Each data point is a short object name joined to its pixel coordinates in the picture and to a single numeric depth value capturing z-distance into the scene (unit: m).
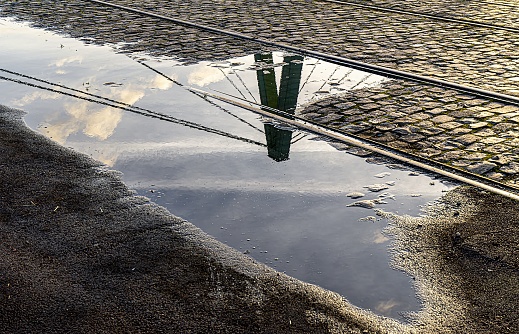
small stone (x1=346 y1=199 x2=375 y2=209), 5.44
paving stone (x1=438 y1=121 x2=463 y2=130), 7.09
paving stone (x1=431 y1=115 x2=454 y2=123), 7.29
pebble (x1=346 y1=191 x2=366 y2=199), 5.62
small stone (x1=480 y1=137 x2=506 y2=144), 6.64
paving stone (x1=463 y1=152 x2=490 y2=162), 6.26
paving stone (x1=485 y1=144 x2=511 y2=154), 6.39
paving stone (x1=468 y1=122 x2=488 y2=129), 7.09
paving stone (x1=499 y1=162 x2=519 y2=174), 5.91
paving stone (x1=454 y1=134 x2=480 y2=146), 6.66
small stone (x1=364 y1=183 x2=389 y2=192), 5.72
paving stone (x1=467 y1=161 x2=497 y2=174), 5.98
